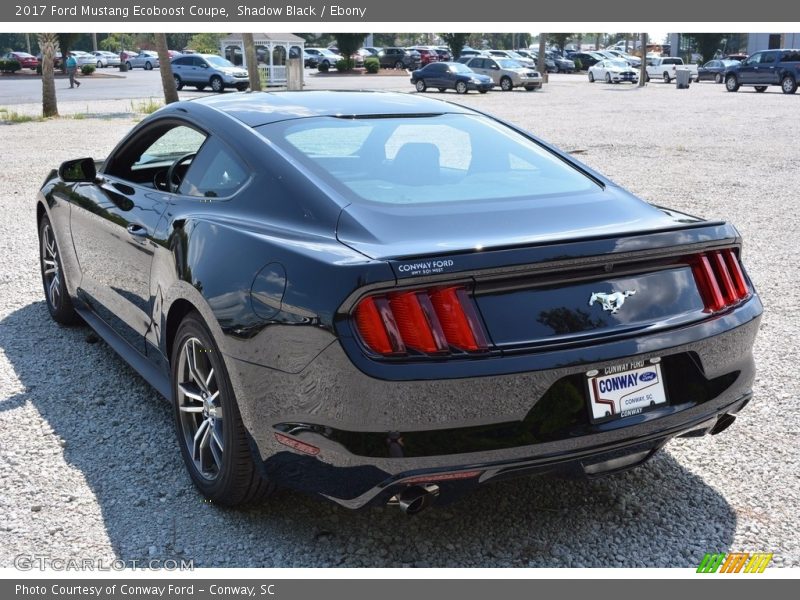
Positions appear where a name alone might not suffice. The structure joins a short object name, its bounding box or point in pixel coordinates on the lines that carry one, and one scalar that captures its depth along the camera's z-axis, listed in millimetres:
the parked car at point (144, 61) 69081
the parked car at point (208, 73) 40906
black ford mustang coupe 2848
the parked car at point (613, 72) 52156
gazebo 45031
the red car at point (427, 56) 64125
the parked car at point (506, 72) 42500
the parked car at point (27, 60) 66250
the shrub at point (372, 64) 59688
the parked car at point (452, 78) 39656
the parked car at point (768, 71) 39375
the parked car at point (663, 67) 53781
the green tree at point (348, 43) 64500
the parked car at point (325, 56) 61775
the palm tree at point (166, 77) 25688
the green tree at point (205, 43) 84300
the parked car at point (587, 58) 71375
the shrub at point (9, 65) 57000
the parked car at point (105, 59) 70825
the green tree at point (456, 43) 69688
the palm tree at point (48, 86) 25047
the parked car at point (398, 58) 64250
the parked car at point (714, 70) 52375
